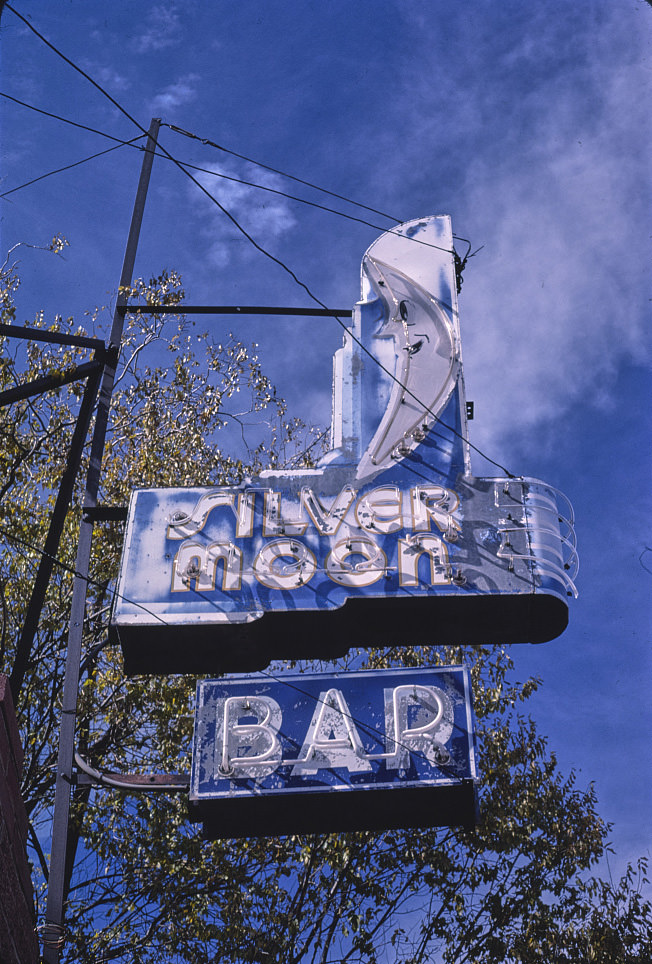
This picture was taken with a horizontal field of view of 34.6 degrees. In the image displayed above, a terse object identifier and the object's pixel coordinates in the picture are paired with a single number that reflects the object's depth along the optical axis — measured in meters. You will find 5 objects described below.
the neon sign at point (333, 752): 8.57
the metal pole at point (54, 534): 8.39
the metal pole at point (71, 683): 8.04
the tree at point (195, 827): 13.62
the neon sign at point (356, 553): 8.99
